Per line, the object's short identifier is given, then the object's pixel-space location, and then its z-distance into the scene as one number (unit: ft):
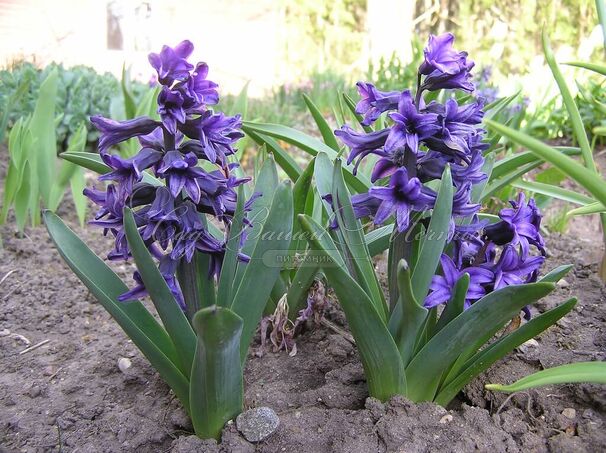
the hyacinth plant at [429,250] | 0.94
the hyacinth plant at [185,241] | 0.93
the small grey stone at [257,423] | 1.04
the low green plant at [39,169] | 1.98
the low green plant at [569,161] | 0.75
